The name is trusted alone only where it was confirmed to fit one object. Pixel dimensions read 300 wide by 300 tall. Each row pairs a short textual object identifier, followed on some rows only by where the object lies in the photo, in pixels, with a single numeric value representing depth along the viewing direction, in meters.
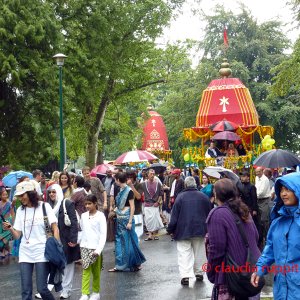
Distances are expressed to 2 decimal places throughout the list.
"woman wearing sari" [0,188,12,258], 10.56
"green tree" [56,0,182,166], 17.88
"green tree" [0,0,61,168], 15.27
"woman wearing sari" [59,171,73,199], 8.46
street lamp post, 14.60
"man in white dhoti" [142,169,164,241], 12.61
